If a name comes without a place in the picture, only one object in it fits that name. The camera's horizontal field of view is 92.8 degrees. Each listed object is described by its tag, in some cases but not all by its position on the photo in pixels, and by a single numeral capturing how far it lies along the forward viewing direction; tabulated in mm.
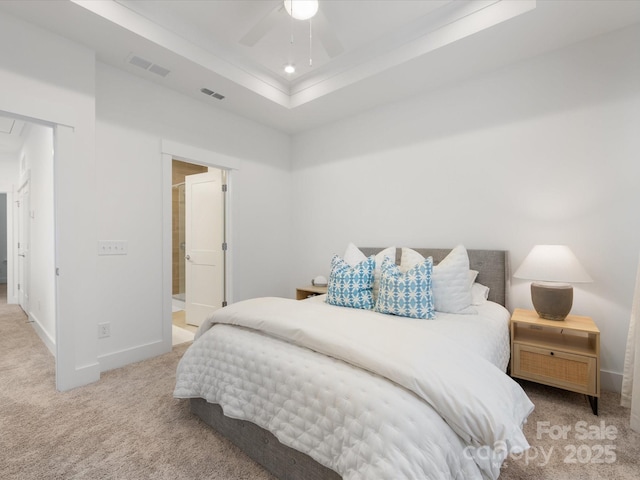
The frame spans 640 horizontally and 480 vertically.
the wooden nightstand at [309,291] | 3470
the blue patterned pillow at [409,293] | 2064
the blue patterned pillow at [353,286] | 2354
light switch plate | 2580
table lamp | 2100
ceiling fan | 1878
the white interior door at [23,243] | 4283
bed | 1044
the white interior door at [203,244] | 3799
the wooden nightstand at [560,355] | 1933
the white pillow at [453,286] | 2219
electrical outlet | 2576
